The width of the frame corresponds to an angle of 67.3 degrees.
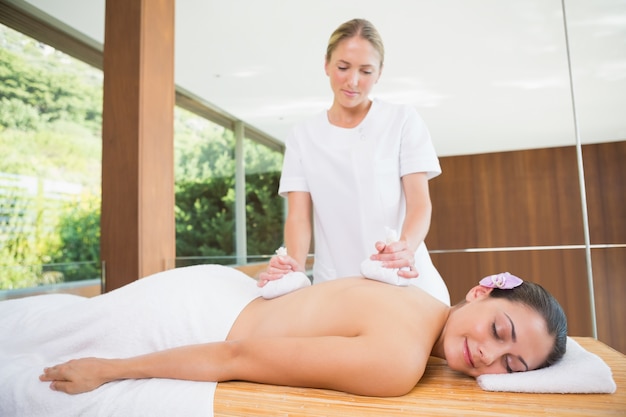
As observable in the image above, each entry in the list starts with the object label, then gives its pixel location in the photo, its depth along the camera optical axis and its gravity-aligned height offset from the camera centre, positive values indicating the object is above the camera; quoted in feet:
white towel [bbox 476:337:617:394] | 3.28 -1.00
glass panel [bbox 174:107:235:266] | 17.88 +2.60
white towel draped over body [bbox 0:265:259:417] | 3.45 -0.71
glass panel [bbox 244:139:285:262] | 22.30 +2.40
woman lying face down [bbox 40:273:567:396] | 3.31 -0.76
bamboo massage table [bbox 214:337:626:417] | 2.97 -1.06
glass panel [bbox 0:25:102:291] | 10.84 +2.46
